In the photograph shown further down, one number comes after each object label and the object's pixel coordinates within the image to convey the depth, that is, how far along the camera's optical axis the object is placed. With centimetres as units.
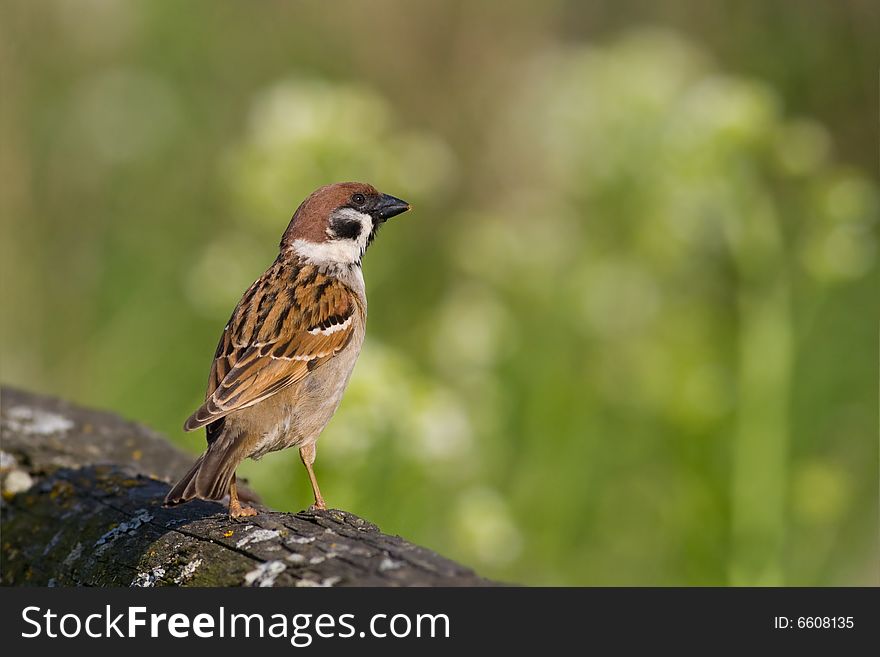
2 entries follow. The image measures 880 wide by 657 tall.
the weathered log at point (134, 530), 515
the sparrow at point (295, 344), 721
